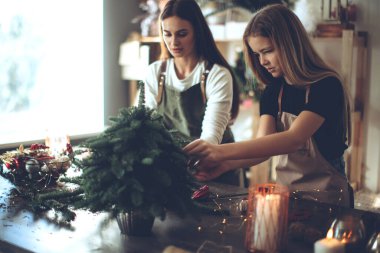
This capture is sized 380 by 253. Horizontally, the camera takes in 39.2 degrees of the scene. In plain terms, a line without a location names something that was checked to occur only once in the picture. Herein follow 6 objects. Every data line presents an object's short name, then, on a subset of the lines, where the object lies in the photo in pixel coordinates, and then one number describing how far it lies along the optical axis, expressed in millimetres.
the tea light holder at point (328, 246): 1245
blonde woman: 1876
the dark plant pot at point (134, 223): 1515
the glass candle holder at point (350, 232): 1364
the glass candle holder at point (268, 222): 1369
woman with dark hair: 2463
